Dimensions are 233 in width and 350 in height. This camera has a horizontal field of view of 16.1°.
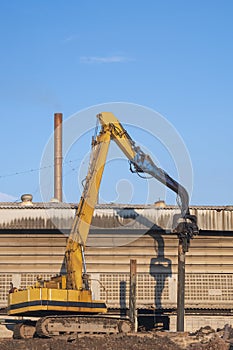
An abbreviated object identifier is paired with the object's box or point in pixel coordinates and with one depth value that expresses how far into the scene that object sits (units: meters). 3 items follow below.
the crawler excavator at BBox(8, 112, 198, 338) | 33.84
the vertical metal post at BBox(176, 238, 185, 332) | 38.97
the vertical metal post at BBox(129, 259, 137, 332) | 39.16
